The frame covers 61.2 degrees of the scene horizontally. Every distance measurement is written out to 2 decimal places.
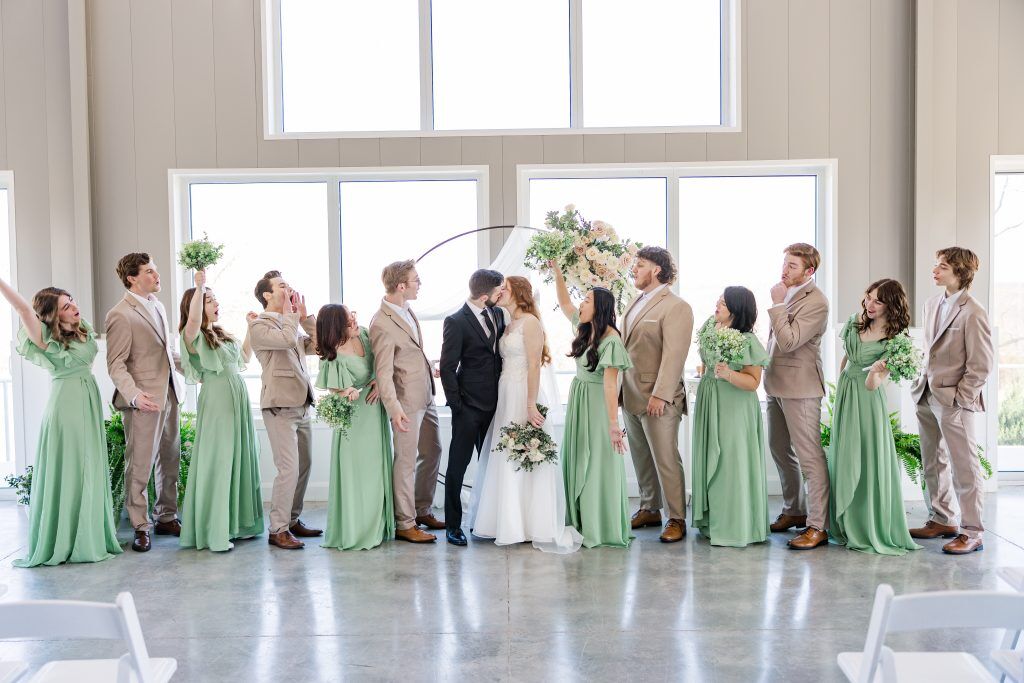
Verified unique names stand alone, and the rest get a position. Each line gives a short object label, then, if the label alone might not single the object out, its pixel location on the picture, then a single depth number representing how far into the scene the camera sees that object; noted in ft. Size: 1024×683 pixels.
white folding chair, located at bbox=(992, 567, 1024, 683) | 7.76
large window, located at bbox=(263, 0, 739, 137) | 21.79
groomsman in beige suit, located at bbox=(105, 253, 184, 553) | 16.81
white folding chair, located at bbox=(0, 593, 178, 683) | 6.50
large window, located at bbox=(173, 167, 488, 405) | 21.81
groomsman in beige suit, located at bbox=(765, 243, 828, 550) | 16.34
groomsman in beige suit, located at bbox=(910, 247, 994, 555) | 16.02
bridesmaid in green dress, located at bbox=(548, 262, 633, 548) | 16.22
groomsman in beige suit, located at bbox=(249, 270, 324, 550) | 16.53
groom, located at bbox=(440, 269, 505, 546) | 16.38
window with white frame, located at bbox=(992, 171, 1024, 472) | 22.34
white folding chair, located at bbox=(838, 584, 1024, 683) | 6.54
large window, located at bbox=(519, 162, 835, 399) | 21.86
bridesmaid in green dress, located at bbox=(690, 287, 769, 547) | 16.35
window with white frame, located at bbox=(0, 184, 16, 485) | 22.22
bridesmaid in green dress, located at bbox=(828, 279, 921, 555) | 15.81
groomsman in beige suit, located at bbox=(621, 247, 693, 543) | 16.79
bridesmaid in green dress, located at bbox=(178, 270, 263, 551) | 16.63
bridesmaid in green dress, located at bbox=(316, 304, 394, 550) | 16.43
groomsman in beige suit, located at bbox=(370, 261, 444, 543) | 16.55
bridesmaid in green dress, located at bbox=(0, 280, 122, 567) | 15.89
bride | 16.40
